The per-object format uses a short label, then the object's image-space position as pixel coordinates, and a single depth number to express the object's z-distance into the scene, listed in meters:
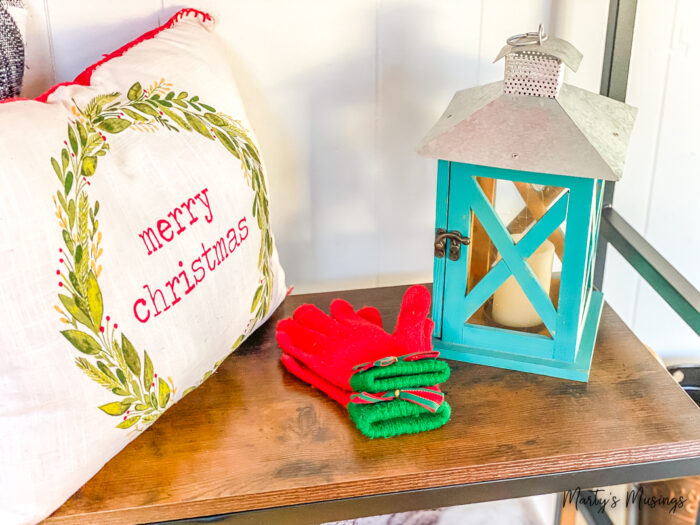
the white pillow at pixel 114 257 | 0.65
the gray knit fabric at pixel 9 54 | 0.88
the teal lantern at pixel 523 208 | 0.79
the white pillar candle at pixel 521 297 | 0.87
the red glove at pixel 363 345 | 0.81
